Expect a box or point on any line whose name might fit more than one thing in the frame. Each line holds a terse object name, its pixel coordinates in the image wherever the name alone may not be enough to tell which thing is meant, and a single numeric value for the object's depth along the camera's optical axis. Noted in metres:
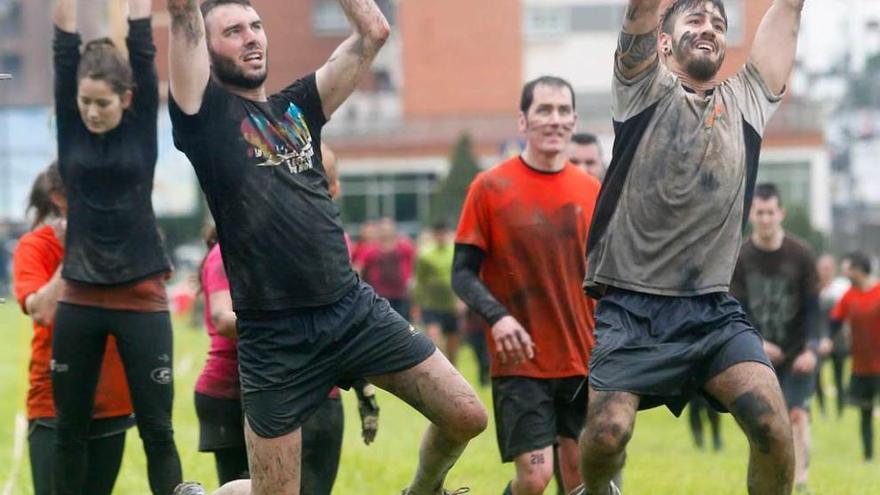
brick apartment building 137.12
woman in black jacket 16.50
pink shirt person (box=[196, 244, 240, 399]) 16.25
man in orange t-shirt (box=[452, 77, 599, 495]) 17.17
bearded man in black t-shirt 13.46
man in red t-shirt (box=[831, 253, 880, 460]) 33.41
